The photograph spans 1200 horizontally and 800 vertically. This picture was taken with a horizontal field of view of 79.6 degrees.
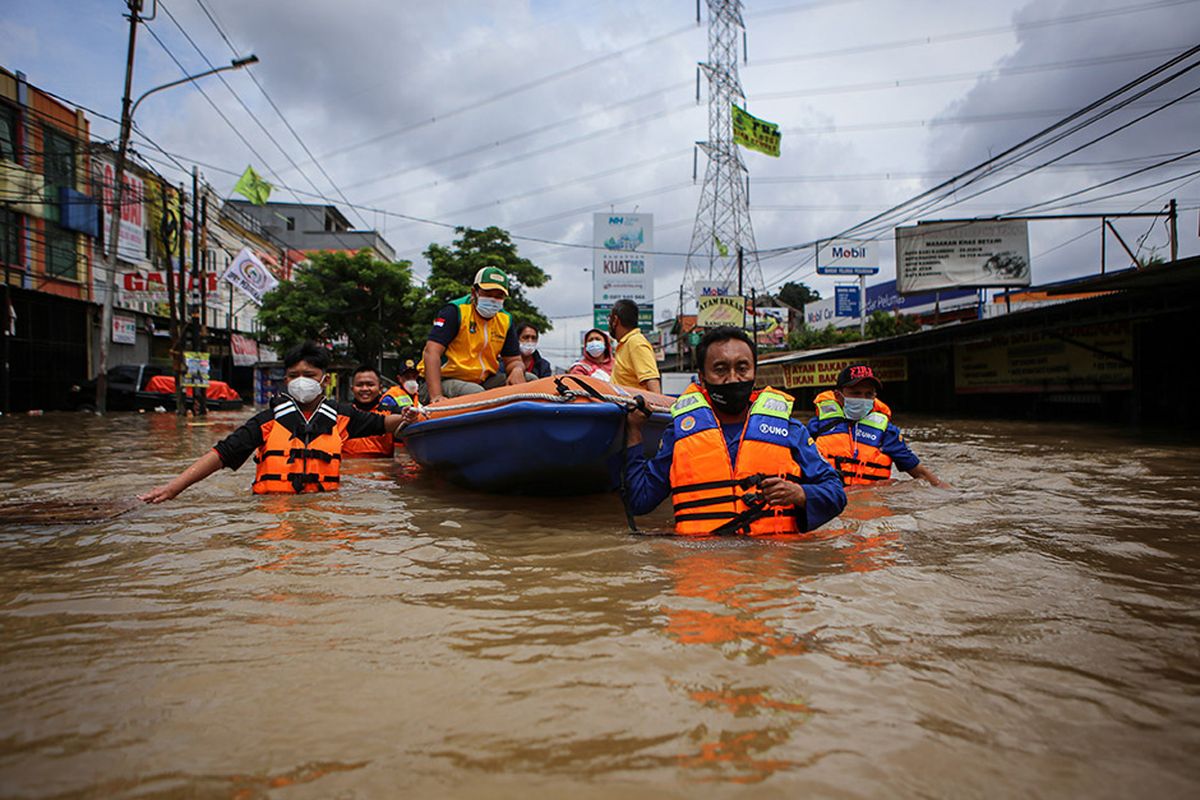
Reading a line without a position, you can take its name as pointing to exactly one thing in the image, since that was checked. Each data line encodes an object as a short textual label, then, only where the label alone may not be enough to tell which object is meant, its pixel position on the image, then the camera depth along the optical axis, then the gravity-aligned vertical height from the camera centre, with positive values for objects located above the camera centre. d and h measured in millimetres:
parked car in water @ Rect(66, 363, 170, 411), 19422 +438
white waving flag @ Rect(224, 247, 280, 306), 17703 +3194
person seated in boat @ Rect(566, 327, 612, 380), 6557 +428
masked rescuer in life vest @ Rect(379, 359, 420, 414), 7531 +35
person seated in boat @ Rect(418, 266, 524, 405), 5320 +429
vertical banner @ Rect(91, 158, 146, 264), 21570 +6069
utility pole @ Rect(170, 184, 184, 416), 16922 +1274
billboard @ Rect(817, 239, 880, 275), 37625 +7216
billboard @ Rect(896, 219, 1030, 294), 19781 +3868
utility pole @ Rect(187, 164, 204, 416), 17703 +3067
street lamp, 15102 +4535
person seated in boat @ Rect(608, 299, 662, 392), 5223 +335
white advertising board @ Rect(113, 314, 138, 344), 23156 +2438
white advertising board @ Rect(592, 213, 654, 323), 35188 +6831
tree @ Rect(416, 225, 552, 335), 29000 +5540
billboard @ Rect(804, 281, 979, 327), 34531 +4966
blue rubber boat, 4219 -212
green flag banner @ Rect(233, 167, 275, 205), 32062 +9838
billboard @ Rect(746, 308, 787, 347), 43125 +4064
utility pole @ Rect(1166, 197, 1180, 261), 13047 +3046
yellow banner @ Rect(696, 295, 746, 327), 29547 +3581
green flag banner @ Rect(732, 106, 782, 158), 31141 +11578
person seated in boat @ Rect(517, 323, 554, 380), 7276 +473
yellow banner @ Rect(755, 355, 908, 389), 21219 +719
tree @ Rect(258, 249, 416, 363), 26938 +3809
